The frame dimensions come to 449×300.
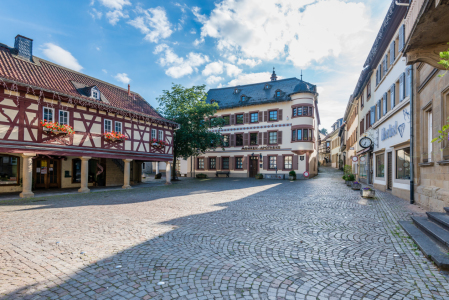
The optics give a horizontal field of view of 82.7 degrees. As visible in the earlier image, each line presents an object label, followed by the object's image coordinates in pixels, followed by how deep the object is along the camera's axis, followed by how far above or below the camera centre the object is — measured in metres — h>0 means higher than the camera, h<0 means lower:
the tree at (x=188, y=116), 24.11 +3.84
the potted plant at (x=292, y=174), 26.84 -1.94
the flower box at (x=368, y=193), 11.85 -1.71
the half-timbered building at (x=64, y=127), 12.16 +1.65
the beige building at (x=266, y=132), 28.75 +2.92
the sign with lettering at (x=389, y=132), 13.11 +1.37
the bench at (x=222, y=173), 32.03 -2.20
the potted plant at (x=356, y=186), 15.43 -1.81
